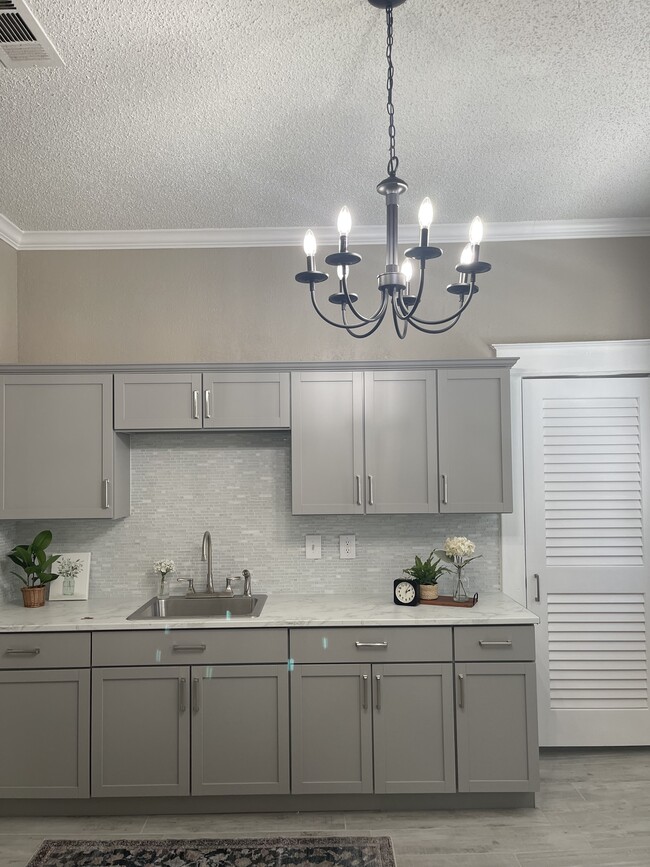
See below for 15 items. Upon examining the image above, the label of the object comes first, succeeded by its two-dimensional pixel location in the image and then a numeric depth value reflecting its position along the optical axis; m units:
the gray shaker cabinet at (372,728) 3.01
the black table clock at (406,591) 3.32
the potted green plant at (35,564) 3.41
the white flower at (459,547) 3.34
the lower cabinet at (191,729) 3.01
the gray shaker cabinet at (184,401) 3.41
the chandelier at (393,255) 1.77
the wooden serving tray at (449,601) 3.28
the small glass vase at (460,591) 3.35
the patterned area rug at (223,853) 2.66
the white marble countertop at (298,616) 3.04
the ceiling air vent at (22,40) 1.92
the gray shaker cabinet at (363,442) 3.40
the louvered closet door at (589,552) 3.61
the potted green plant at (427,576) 3.38
